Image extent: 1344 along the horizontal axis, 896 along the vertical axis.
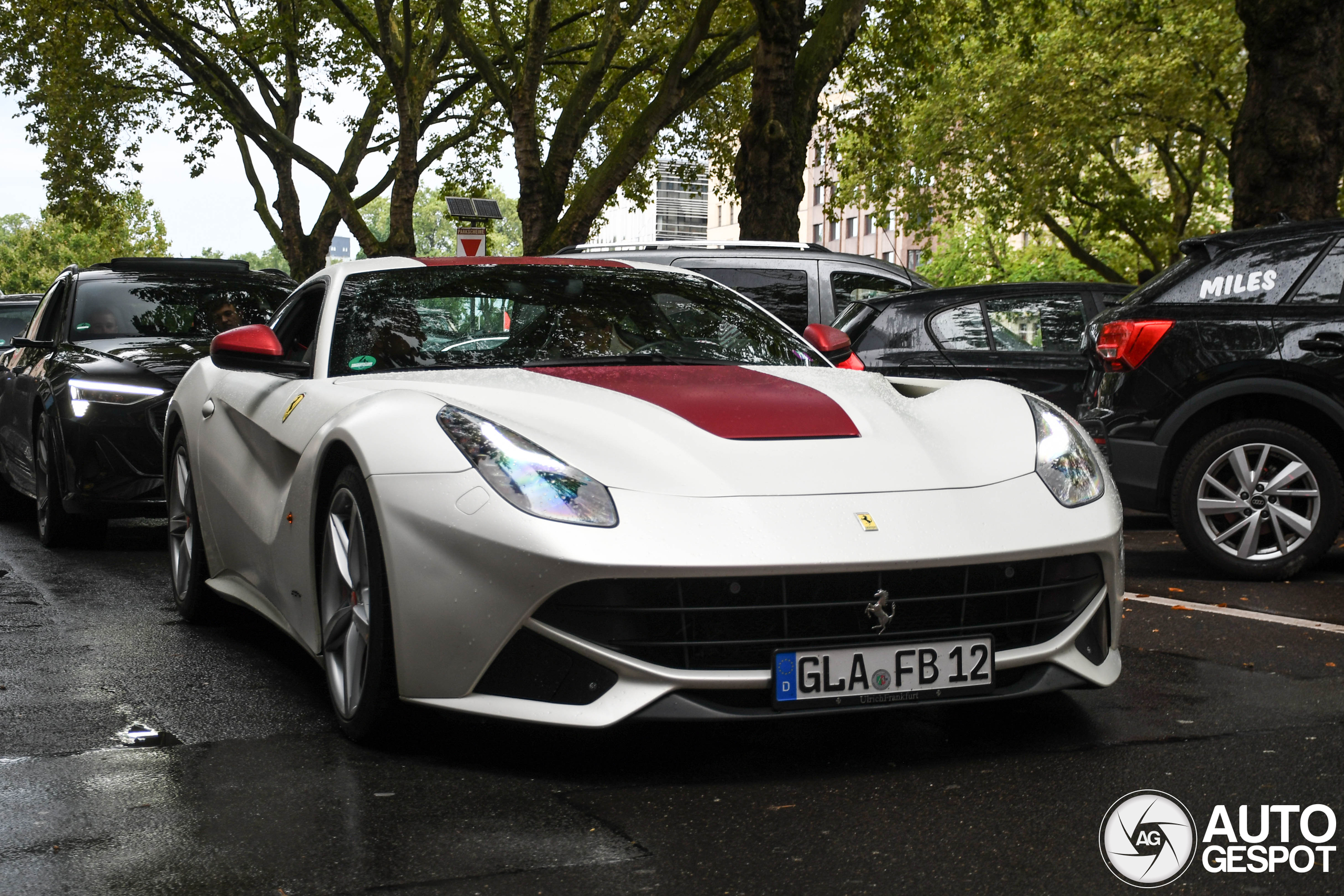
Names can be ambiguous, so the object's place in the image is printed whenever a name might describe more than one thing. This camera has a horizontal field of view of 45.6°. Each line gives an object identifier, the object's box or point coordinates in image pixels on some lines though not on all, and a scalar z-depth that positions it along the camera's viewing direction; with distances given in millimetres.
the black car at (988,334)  10609
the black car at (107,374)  8531
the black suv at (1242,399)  7207
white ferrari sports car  3648
